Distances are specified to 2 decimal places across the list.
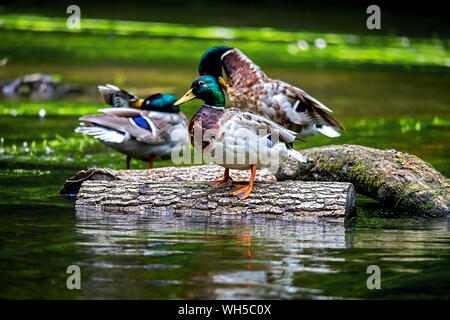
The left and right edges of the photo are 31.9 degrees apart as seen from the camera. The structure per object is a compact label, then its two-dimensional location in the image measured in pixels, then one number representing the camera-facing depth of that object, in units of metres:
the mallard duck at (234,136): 6.69
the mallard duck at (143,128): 8.76
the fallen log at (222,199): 6.85
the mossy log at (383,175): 7.14
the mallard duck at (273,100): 8.59
